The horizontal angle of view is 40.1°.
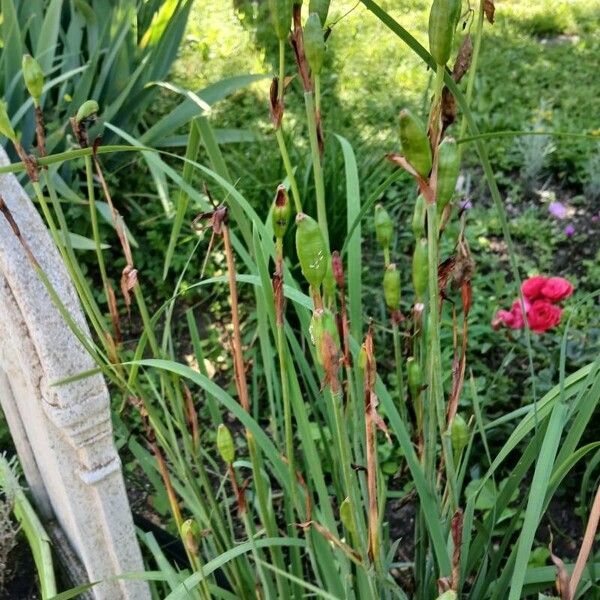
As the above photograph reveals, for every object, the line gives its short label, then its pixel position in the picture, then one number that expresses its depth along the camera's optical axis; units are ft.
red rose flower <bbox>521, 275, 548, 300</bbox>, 5.28
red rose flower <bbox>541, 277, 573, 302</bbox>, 5.20
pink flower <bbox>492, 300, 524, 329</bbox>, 5.40
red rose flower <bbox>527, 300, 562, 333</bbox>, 5.18
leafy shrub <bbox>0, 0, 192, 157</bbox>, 7.30
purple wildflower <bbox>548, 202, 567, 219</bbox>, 7.91
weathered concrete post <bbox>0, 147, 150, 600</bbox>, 2.85
